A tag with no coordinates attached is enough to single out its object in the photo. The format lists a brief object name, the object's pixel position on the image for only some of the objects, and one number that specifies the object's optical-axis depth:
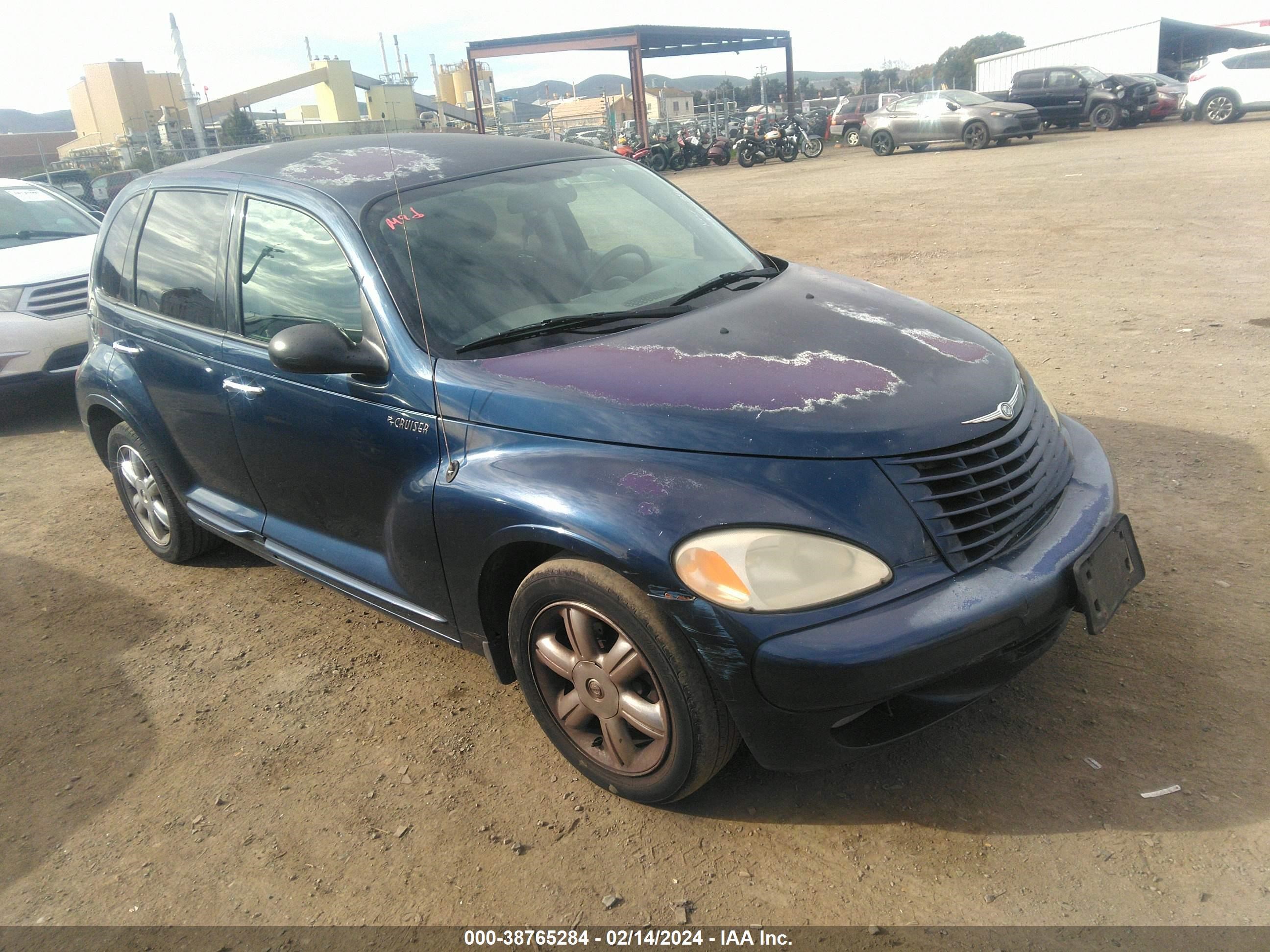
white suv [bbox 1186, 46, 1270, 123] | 22.62
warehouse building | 36.78
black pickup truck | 24.33
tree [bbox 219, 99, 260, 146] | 26.62
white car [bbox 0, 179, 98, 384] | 6.75
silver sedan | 22.70
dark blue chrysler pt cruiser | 2.27
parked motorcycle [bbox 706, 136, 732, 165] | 29.14
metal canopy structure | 33.91
